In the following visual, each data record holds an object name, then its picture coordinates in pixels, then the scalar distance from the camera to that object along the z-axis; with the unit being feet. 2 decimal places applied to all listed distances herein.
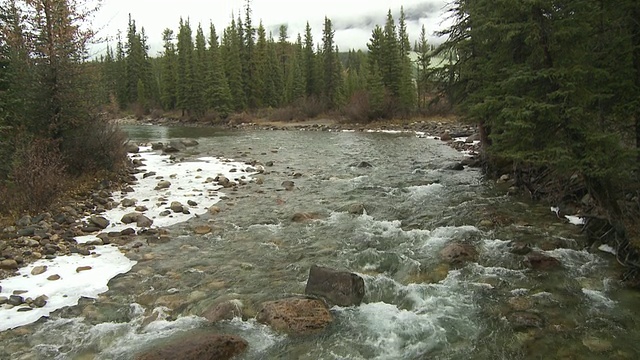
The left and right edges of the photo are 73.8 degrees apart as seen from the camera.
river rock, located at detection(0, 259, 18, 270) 27.25
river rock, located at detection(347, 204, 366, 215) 42.93
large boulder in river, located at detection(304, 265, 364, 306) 24.68
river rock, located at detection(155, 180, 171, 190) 51.72
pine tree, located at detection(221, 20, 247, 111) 237.04
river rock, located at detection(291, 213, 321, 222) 40.78
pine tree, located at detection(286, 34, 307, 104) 244.83
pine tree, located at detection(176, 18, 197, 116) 232.12
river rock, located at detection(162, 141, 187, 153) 87.92
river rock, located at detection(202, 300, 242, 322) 23.04
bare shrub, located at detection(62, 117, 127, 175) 48.78
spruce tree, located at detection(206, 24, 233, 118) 216.13
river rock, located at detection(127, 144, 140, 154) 82.54
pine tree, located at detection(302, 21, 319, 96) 242.17
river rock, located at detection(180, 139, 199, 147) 100.03
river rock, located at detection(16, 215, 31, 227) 33.67
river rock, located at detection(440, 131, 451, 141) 106.09
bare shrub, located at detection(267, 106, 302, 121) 205.57
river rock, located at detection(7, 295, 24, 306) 23.46
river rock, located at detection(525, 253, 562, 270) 28.25
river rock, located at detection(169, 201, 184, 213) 42.78
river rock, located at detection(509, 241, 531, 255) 30.63
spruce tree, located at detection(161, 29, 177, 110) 265.34
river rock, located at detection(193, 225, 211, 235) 37.17
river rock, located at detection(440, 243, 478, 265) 30.04
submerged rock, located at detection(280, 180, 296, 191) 54.26
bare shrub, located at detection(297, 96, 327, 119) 207.72
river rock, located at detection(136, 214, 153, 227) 38.07
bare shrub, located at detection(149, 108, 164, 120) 255.09
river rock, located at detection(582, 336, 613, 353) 19.42
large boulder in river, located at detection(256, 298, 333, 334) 21.99
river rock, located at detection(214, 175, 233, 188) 55.51
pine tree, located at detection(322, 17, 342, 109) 227.40
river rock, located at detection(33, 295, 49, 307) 23.61
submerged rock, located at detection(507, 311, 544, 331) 21.45
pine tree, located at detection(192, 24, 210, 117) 227.40
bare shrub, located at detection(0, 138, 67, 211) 36.29
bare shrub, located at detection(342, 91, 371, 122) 176.76
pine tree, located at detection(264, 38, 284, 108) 252.62
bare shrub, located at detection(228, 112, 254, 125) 205.46
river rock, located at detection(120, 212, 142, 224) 38.65
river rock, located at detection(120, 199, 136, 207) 43.66
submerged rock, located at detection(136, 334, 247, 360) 18.90
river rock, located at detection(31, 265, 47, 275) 27.04
